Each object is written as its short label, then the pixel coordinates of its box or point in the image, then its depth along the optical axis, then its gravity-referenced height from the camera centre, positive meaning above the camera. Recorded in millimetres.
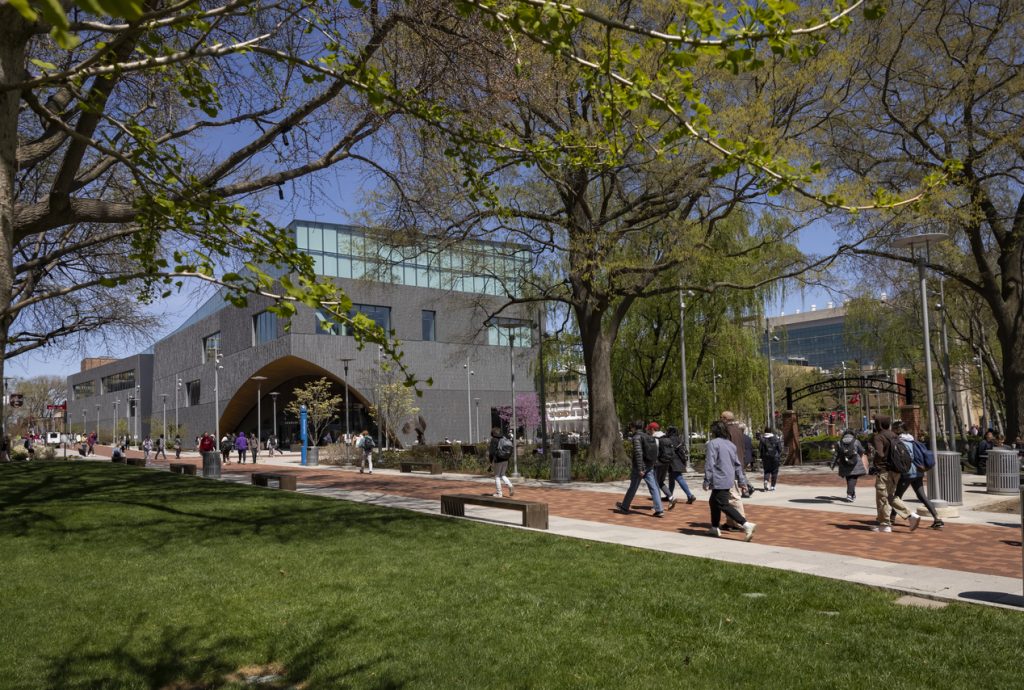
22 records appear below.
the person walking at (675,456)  15117 -885
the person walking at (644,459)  14305 -849
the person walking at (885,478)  11914 -1132
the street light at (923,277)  14721 +2467
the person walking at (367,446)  31359 -1023
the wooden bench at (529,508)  12344 -1455
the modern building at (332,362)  56188 +4558
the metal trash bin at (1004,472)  18109 -1618
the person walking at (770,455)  18984 -1120
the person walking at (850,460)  16250 -1122
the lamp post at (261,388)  60422 +2763
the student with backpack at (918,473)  12297 -1081
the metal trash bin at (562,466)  23062 -1516
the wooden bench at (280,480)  20016 -1497
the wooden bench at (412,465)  30395 -1794
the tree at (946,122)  20547 +7859
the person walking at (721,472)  11453 -908
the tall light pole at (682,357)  26906 +1838
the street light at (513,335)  25844 +2901
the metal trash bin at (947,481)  14781 -1453
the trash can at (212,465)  27672 -1409
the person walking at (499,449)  17359 -715
